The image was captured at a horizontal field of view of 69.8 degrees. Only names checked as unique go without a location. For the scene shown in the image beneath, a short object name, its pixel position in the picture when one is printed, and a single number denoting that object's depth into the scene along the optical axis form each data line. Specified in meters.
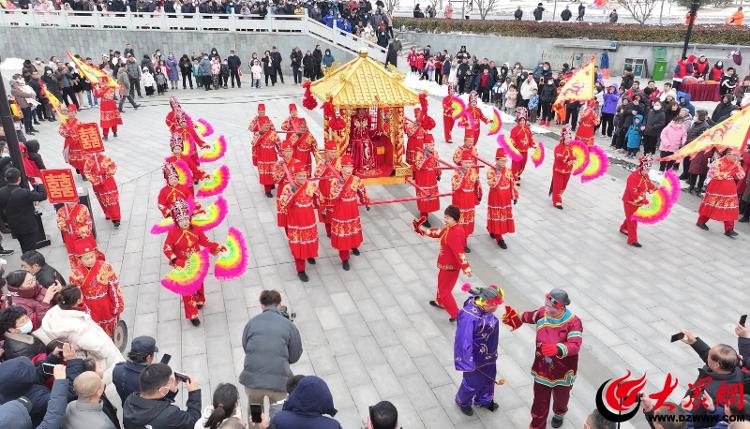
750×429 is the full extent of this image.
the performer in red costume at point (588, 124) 11.93
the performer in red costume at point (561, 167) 9.82
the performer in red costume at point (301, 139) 10.37
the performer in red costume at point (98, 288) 5.60
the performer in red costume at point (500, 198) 8.25
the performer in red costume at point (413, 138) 11.44
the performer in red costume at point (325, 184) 8.42
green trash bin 21.98
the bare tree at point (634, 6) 29.34
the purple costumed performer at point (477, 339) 4.68
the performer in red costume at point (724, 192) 8.70
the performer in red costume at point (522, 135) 10.67
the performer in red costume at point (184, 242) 6.21
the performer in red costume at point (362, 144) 11.08
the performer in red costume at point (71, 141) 10.37
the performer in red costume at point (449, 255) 6.03
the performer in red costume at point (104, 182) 8.77
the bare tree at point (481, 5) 32.88
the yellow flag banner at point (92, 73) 12.04
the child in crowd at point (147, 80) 20.55
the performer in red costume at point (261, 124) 10.48
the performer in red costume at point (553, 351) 4.38
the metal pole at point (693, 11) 14.99
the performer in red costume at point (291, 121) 10.53
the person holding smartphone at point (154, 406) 3.49
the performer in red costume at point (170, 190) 7.71
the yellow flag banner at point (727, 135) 7.62
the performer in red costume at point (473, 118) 12.78
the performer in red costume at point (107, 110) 13.27
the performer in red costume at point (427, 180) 9.23
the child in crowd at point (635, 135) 12.90
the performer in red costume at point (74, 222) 6.60
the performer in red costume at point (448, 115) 13.73
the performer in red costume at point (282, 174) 8.33
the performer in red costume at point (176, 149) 9.14
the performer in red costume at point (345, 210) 7.67
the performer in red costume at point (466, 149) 8.91
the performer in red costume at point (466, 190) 8.22
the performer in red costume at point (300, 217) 7.30
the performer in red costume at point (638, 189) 8.30
